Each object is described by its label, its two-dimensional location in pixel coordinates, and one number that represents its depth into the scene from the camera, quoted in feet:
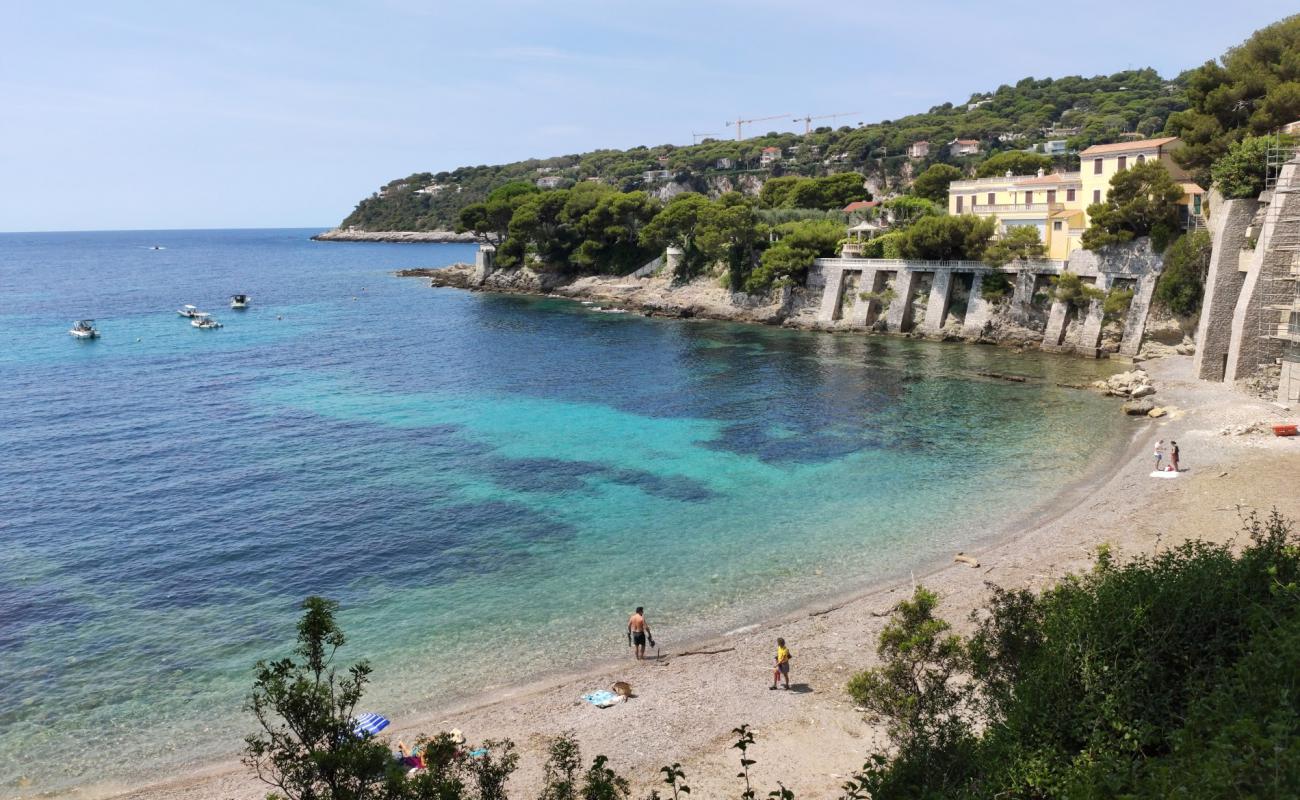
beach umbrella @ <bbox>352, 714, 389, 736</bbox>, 60.15
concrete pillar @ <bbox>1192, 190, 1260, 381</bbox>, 148.56
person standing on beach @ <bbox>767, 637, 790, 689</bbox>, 63.57
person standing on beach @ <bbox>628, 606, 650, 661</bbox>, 71.41
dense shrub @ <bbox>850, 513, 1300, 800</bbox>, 33.83
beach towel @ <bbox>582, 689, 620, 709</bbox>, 64.13
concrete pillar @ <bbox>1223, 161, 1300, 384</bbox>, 134.31
